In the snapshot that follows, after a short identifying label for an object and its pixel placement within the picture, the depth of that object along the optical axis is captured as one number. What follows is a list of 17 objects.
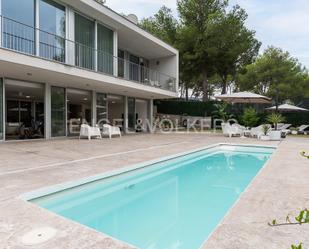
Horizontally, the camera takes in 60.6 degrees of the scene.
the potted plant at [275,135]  13.64
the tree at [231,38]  22.42
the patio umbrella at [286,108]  18.43
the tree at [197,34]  23.44
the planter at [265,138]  13.49
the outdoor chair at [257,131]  14.65
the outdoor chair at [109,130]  14.01
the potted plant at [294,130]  18.00
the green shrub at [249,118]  16.87
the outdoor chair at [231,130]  15.34
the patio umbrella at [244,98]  15.76
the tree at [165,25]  25.92
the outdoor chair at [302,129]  17.93
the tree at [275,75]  25.39
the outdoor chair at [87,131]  12.79
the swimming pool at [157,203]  3.48
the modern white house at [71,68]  9.70
